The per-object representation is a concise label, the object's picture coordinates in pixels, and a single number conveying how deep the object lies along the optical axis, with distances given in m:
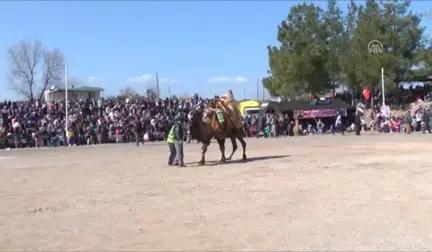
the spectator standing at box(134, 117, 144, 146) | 36.17
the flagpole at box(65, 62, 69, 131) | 40.46
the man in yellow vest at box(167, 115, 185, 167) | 19.03
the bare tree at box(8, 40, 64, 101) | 84.38
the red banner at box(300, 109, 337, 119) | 47.34
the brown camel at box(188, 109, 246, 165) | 19.81
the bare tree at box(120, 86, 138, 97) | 103.59
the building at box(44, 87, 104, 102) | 67.07
